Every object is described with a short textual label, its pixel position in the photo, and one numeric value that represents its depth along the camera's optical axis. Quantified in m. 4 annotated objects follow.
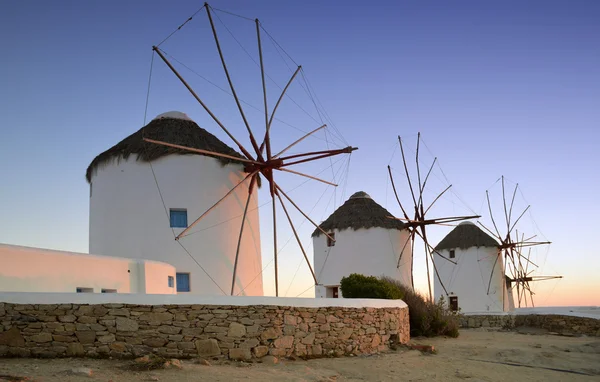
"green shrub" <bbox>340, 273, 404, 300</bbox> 16.03
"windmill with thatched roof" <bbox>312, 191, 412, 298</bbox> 25.77
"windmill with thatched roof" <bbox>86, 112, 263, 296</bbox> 15.82
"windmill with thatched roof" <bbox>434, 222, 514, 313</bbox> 31.45
